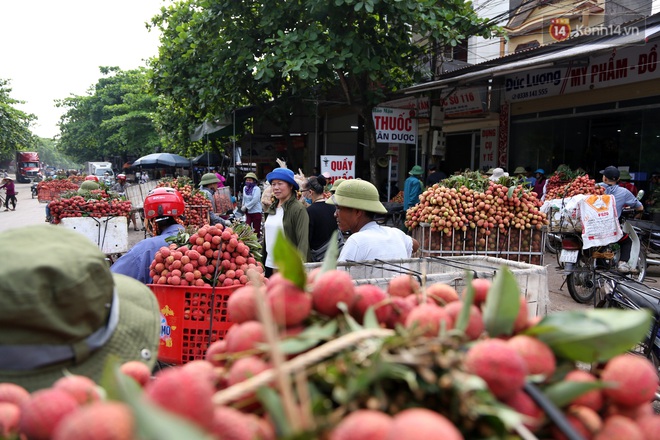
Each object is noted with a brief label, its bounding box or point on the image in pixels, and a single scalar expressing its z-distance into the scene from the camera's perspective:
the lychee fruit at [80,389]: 0.36
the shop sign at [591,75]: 8.06
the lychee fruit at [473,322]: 0.41
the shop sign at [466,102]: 10.49
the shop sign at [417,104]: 10.00
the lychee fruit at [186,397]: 0.29
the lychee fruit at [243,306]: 0.45
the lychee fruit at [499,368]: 0.34
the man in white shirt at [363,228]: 3.05
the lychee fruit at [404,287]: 0.52
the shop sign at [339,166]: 8.33
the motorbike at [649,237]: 6.44
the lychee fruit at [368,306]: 0.44
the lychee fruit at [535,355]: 0.38
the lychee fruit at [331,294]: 0.43
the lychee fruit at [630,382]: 0.37
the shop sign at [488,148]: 11.88
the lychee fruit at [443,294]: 0.50
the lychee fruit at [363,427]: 0.29
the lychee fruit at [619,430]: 0.34
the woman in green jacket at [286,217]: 4.18
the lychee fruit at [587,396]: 0.37
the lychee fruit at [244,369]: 0.36
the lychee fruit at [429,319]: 0.38
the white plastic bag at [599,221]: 5.53
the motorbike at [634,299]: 3.22
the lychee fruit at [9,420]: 0.35
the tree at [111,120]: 33.31
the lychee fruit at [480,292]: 0.48
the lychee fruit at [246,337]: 0.39
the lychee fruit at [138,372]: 0.42
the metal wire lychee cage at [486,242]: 4.64
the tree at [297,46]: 8.43
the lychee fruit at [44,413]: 0.33
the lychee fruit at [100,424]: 0.27
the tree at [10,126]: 27.56
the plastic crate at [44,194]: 17.47
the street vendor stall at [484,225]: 4.61
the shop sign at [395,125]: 8.87
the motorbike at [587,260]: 5.61
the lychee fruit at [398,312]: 0.44
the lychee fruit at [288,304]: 0.40
